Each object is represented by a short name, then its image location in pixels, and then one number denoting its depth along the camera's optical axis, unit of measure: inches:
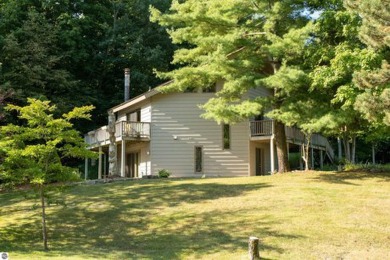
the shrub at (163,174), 1032.8
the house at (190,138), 1094.4
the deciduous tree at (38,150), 491.2
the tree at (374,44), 526.9
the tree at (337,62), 697.6
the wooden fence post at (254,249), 428.5
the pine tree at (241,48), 783.1
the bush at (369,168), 865.5
